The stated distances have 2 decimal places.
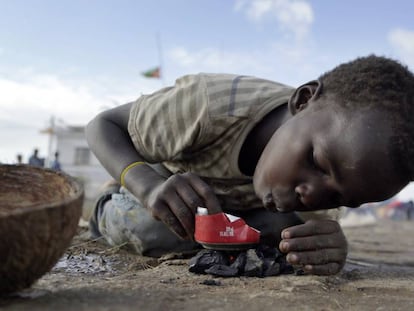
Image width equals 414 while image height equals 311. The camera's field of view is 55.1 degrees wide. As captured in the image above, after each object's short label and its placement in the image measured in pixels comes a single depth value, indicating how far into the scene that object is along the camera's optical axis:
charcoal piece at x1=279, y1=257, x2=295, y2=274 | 0.48
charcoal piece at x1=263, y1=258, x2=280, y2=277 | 0.47
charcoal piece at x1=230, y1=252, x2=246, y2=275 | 0.46
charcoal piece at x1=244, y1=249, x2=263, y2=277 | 0.46
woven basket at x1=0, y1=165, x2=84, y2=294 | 0.28
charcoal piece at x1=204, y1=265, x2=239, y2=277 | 0.45
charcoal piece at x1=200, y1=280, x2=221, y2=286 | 0.41
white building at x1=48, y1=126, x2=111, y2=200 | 16.94
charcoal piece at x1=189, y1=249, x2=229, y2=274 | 0.47
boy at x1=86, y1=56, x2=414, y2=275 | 0.41
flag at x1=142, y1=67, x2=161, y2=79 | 13.09
